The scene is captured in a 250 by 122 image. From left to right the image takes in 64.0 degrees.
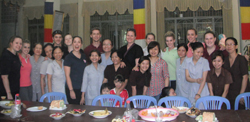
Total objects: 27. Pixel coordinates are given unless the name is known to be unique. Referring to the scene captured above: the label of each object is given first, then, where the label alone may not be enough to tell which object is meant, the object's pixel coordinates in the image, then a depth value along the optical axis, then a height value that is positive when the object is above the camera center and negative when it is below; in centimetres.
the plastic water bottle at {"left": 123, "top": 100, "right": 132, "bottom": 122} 189 -47
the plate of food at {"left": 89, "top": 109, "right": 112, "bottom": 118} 209 -51
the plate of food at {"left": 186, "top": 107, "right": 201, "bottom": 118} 205 -50
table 199 -54
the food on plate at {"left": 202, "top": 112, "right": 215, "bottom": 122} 187 -50
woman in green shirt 355 +14
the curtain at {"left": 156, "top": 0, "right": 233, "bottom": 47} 801 +238
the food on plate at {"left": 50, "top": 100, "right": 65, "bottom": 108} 249 -47
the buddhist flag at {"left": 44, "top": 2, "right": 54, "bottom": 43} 741 +175
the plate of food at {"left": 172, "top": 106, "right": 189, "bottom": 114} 222 -51
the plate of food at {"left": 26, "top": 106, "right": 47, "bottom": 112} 239 -51
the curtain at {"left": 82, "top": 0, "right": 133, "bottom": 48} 859 +252
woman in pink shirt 366 -13
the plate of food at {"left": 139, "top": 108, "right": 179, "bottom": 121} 193 -50
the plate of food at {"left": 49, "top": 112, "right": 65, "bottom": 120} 206 -51
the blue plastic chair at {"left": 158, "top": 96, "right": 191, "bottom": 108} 270 -48
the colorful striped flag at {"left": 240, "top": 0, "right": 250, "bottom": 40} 737 +170
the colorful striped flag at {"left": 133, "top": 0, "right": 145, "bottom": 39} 742 +177
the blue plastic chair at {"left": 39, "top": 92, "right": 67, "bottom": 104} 313 -45
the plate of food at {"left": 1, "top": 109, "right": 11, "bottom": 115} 226 -51
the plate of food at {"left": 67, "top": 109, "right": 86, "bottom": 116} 216 -50
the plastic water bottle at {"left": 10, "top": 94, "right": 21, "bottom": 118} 218 -47
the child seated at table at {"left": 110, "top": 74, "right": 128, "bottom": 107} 321 -31
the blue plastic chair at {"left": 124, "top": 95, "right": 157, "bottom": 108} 279 -46
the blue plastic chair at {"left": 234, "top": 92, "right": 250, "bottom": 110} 265 -46
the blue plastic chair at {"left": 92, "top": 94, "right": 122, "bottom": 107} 286 -49
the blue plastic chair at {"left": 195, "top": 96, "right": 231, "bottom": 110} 260 -48
